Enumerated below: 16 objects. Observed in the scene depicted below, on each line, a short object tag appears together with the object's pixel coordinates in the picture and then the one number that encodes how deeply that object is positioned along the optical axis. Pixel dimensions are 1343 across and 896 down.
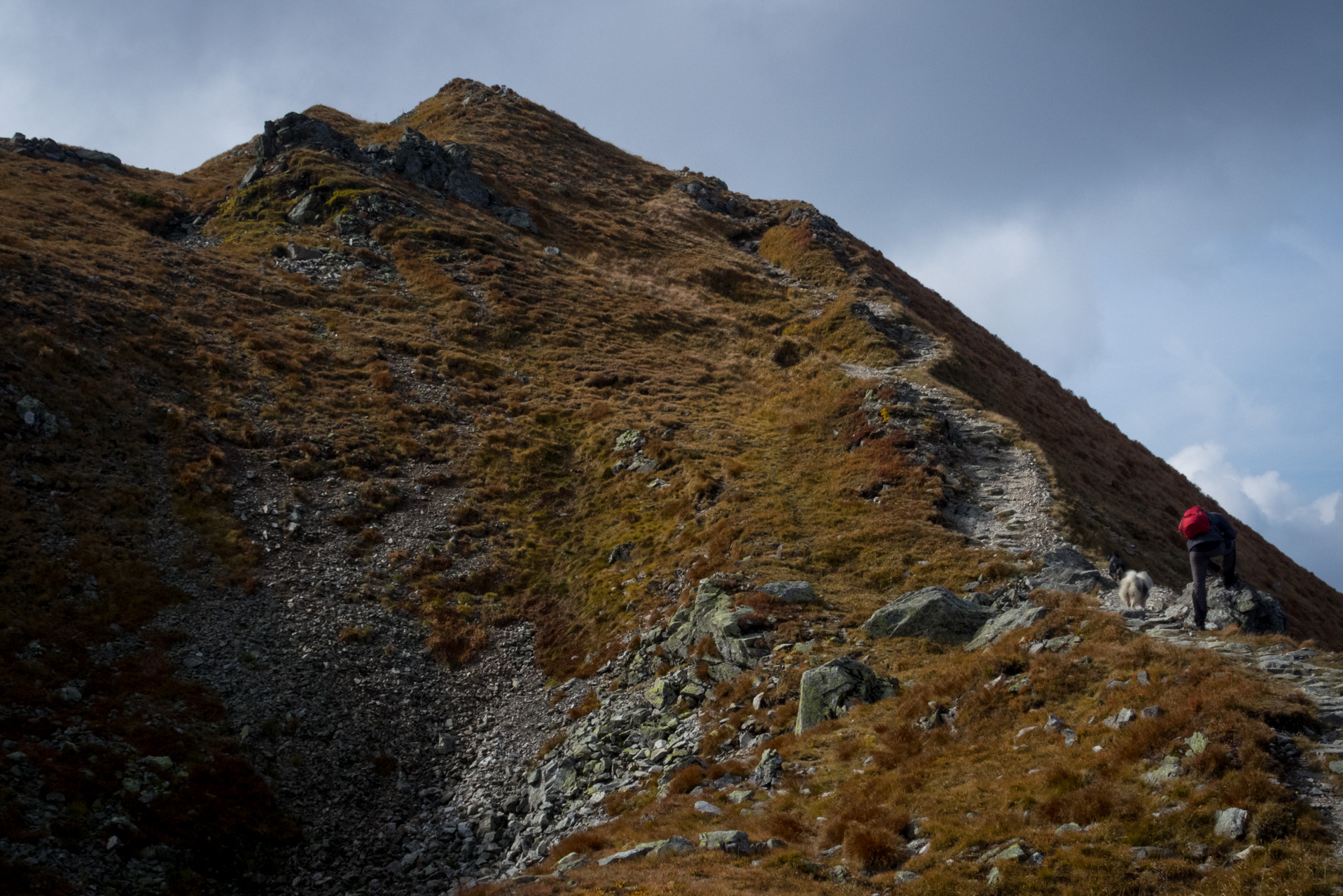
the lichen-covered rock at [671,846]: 13.69
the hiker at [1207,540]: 17.09
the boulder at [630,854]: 13.92
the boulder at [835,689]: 18.17
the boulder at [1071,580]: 20.34
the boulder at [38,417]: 28.89
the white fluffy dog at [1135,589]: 18.11
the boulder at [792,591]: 23.62
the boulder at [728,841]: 13.42
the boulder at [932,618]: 20.16
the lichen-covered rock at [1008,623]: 18.25
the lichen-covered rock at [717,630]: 21.36
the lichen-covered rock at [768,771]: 16.19
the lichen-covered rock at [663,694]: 21.52
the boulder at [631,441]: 38.88
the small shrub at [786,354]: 50.97
